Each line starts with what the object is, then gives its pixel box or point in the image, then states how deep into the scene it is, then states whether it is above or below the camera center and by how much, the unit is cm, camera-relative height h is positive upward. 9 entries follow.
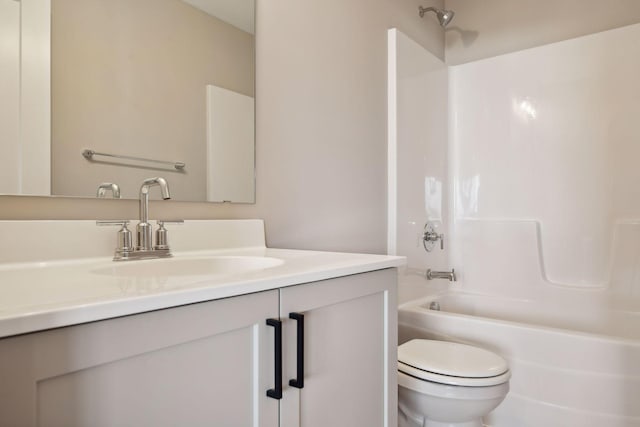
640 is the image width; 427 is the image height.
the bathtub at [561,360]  154 -56
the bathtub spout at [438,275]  230 -31
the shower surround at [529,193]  213 +14
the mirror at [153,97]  102 +35
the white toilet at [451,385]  133 -54
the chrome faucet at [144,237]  107 -5
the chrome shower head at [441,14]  240 +117
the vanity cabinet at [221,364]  50 -23
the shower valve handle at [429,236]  234 -10
